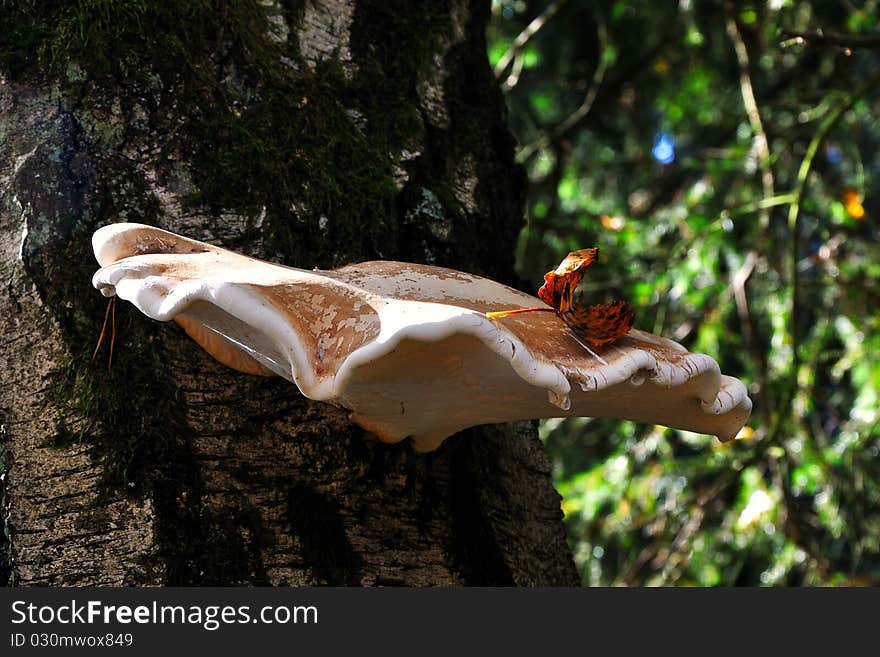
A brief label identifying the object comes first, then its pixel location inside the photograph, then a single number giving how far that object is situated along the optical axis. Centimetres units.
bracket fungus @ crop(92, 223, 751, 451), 110
